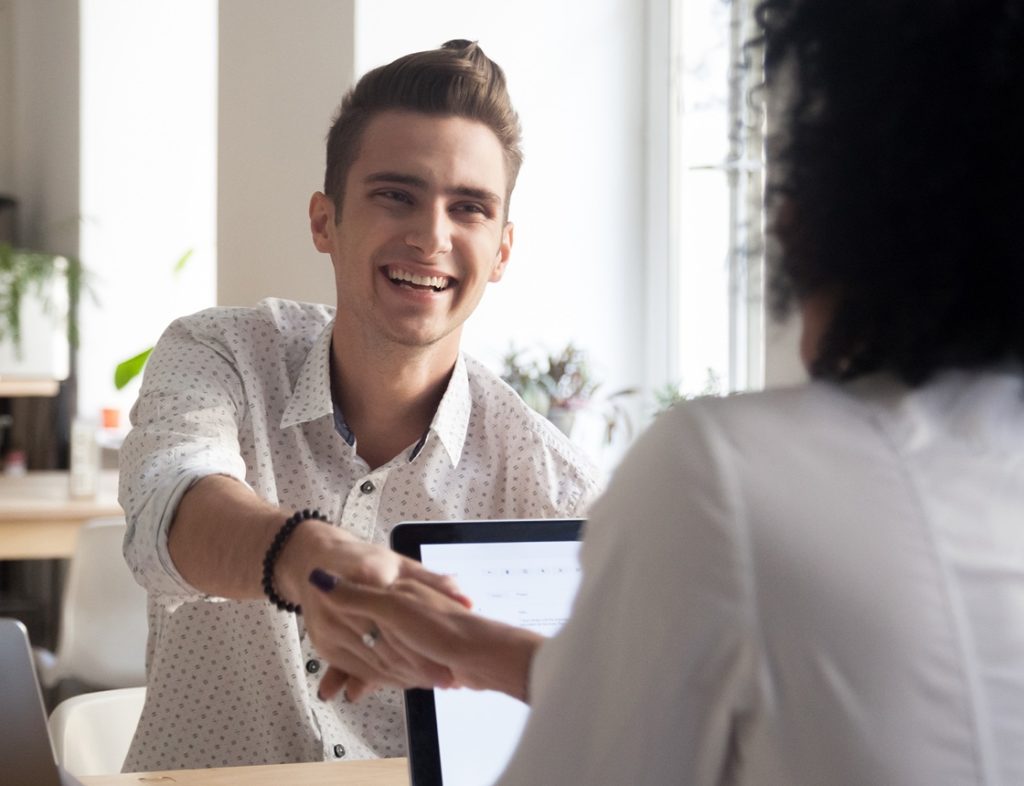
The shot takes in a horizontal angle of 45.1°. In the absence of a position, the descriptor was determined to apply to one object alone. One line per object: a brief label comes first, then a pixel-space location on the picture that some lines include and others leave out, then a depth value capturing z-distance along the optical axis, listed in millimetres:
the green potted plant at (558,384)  3518
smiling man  1517
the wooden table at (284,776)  1259
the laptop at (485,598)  1121
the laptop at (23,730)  958
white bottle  3746
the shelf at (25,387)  5242
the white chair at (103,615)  2729
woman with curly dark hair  536
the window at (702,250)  3592
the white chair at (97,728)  1919
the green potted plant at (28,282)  5113
